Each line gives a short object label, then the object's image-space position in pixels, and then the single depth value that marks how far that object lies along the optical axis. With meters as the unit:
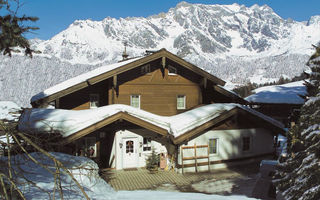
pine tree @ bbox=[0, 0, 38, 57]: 6.45
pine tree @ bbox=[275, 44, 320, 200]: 7.83
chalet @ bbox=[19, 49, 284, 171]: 16.41
